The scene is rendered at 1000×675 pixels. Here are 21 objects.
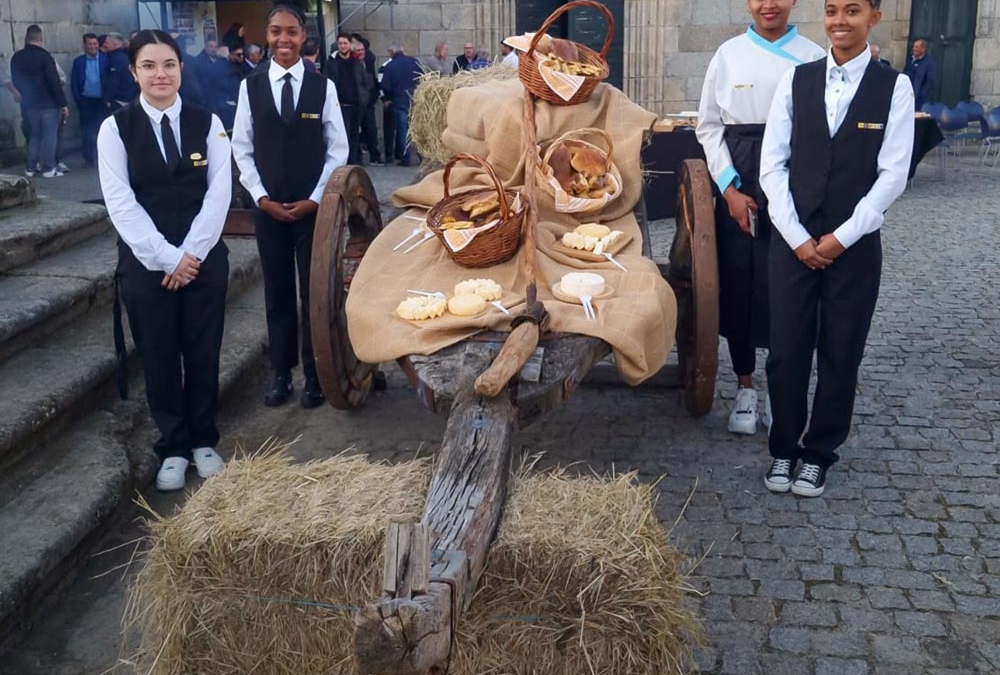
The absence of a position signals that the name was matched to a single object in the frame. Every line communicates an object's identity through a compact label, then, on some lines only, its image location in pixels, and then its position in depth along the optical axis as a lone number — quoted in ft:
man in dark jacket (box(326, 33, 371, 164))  43.86
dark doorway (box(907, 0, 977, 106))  50.72
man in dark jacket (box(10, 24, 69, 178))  38.01
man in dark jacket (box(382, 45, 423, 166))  46.44
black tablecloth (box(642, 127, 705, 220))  31.48
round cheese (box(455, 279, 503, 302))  12.72
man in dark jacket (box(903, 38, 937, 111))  46.32
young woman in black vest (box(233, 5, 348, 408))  15.89
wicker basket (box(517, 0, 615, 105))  16.46
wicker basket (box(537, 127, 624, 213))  15.55
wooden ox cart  6.61
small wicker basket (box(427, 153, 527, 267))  13.55
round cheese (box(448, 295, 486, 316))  12.26
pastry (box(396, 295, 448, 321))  12.45
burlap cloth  12.25
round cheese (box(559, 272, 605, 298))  12.94
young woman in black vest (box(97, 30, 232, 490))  13.21
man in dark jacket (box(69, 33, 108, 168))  41.55
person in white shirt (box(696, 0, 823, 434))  14.33
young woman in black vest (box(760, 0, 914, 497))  12.13
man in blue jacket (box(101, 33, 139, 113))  41.47
